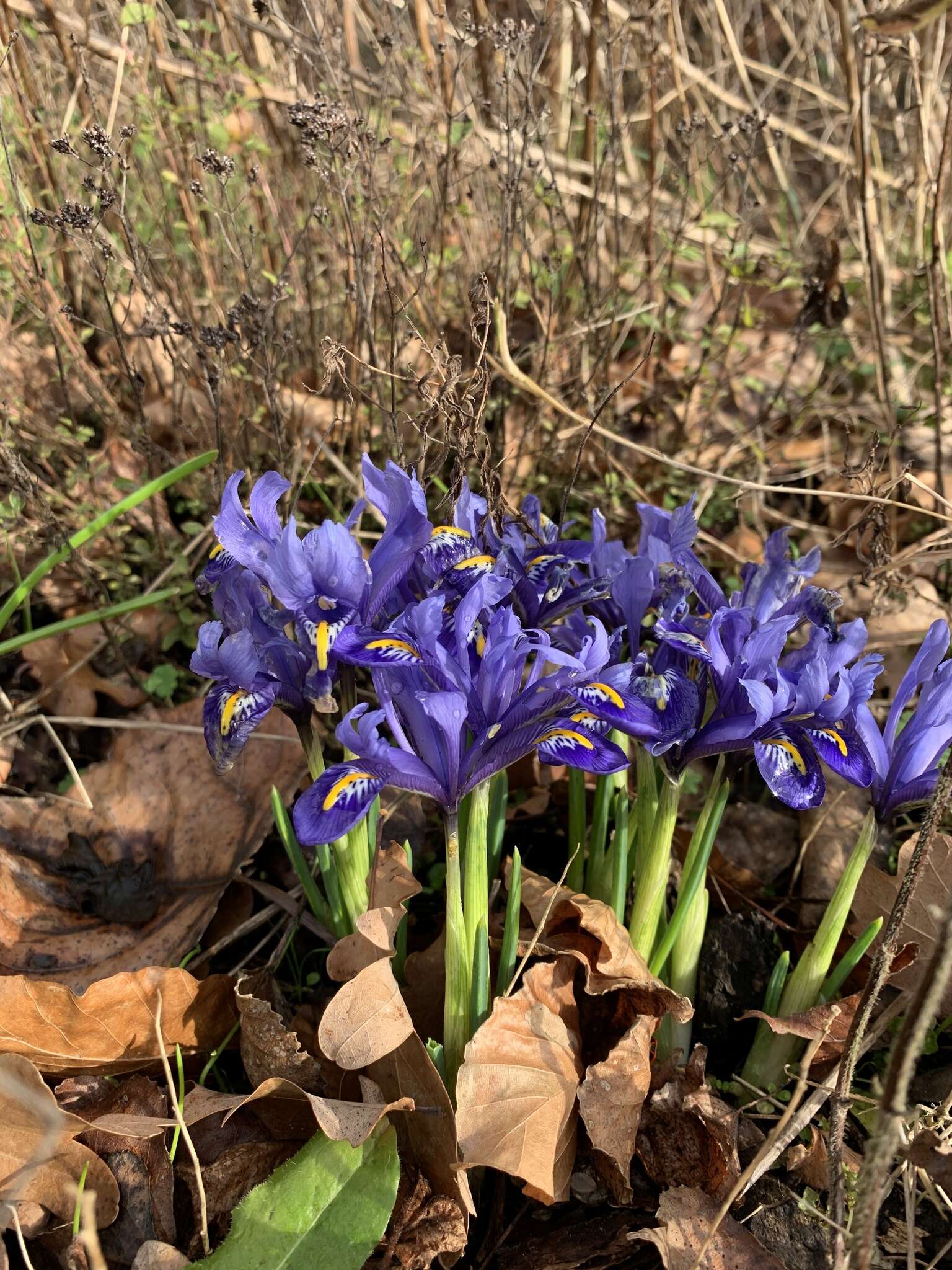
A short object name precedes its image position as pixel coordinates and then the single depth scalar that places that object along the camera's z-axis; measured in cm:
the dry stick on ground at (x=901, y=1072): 15
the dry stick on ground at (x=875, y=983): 19
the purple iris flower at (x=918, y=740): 22
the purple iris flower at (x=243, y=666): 22
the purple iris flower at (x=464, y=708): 20
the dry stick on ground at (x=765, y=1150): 18
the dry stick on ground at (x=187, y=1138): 21
